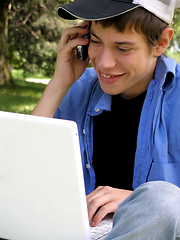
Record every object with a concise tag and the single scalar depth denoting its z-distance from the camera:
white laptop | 1.03
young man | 1.82
